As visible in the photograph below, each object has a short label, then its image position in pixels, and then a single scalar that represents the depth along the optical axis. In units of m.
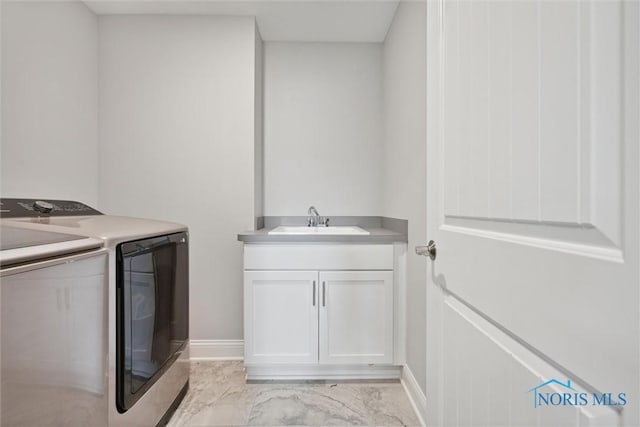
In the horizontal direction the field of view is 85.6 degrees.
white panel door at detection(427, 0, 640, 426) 0.39
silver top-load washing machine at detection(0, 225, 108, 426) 0.78
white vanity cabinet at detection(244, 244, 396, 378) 2.03
